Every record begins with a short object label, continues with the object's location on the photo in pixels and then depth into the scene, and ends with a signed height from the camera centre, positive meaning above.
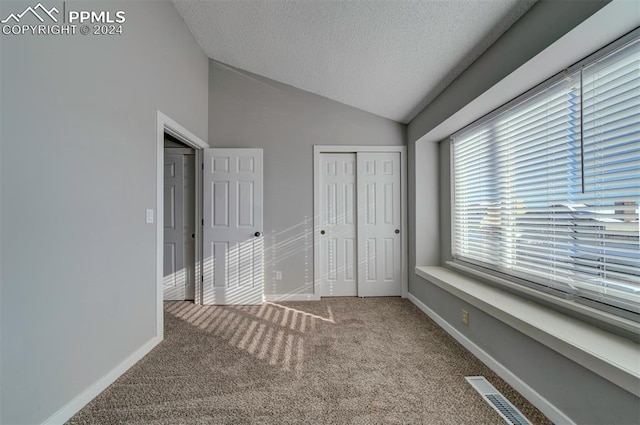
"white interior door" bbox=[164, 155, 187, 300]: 3.40 -0.05
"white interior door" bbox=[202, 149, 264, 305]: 3.24 -0.14
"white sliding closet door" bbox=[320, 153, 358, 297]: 3.53 -0.15
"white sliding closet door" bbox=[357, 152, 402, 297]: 3.51 -0.12
